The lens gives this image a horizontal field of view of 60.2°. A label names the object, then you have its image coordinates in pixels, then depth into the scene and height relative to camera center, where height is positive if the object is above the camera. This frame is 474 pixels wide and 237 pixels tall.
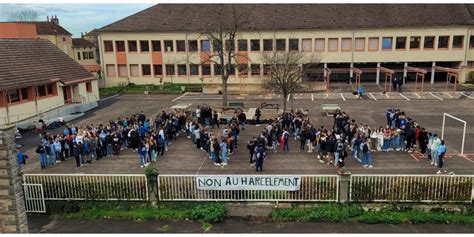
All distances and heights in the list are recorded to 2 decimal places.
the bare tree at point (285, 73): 27.14 -1.04
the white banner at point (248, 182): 13.27 -4.03
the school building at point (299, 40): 42.62 +1.91
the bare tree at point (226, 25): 41.47 +3.62
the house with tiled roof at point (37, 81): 26.36 -1.37
